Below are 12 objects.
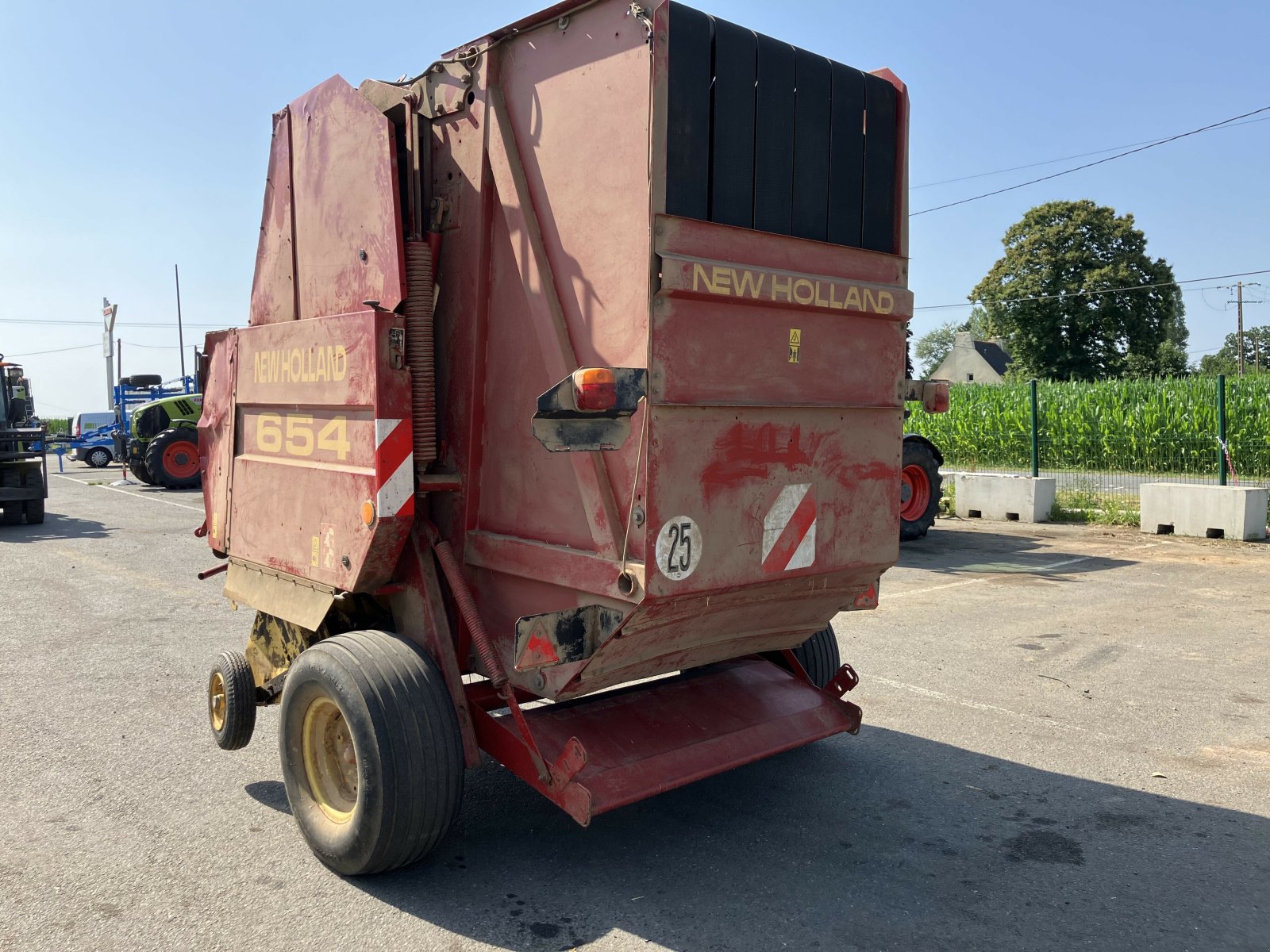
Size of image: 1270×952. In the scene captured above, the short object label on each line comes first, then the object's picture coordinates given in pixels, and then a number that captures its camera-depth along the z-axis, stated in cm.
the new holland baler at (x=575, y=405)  346
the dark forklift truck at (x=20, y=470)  1625
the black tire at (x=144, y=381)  2983
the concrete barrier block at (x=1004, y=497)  1493
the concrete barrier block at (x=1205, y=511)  1229
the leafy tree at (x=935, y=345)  10978
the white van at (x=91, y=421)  3716
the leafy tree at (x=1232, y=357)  6962
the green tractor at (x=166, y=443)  2323
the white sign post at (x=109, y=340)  3341
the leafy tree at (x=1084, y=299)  4762
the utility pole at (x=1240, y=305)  5256
